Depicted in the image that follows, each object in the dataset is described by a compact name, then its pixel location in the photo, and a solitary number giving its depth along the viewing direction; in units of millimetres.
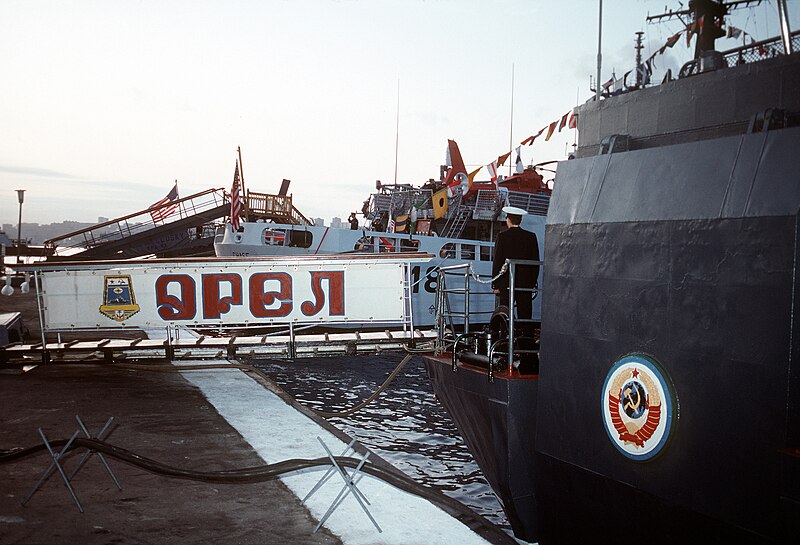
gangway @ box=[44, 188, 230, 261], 39156
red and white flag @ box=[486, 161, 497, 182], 19745
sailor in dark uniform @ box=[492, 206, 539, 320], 8094
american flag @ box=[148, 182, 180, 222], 38438
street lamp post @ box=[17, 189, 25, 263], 39750
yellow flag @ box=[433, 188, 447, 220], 28516
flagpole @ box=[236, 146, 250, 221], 29062
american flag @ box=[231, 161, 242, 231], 26228
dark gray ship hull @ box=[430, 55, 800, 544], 4379
